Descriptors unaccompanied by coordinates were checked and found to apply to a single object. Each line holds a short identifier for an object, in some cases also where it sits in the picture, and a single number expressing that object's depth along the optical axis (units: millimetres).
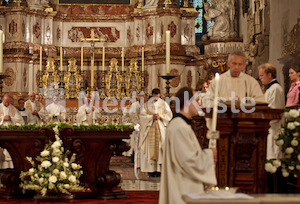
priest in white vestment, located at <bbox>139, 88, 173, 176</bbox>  18479
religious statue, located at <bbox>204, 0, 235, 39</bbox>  26369
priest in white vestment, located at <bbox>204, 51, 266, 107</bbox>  10306
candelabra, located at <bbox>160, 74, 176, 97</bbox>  13718
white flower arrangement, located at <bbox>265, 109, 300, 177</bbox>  10931
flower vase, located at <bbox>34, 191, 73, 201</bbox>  13161
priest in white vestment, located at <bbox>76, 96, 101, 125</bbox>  20553
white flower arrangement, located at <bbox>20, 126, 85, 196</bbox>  12918
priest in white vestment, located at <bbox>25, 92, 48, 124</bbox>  21135
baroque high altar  25257
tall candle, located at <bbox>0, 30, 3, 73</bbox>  13669
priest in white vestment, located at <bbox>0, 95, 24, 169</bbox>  18653
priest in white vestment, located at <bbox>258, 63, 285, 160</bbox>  12408
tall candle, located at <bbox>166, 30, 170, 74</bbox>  13787
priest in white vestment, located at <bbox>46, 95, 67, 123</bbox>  20502
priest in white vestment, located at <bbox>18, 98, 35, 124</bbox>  20507
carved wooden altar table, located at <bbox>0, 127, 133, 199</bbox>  13579
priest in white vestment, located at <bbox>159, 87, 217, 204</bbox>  8209
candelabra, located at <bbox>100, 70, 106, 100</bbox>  25002
